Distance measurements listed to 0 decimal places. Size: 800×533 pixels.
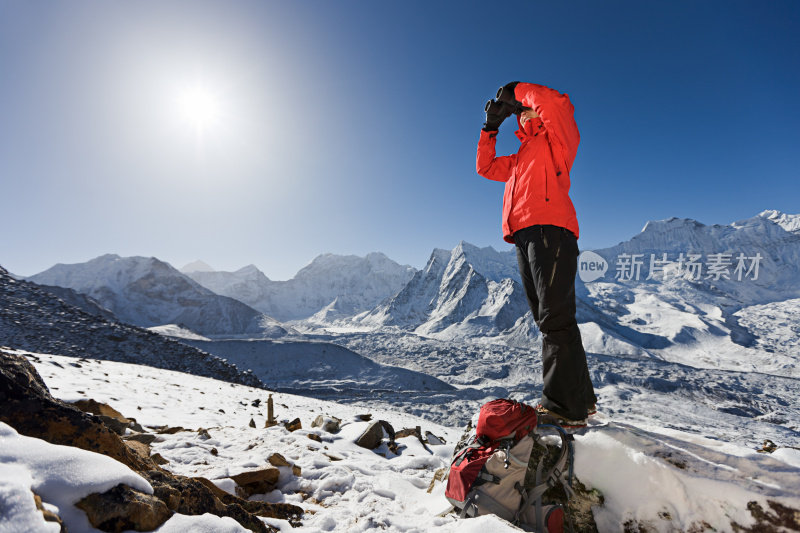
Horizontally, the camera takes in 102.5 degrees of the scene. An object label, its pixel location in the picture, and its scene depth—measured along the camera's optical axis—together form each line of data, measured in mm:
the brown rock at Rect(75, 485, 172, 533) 1434
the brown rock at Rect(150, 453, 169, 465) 3629
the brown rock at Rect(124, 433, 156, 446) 4293
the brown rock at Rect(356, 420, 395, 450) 5988
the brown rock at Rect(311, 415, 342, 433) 6598
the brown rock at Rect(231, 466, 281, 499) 3475
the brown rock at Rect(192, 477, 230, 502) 2895
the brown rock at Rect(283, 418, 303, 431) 6219
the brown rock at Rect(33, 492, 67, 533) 1237
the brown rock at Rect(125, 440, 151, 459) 3169
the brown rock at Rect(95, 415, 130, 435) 4268
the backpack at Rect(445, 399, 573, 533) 2680
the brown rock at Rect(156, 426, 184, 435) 5306
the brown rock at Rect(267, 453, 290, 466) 3999
